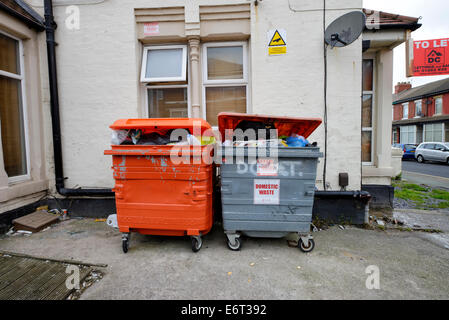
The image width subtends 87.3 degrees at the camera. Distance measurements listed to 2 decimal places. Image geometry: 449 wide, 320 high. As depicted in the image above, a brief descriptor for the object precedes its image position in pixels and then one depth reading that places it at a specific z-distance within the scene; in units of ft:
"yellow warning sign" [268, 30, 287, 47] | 12.85
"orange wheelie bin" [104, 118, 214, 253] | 8.82
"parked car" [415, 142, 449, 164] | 49.52
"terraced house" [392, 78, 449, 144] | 75.00
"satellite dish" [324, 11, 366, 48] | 11.66
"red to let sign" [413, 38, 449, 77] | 33.50
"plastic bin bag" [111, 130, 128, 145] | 9.17
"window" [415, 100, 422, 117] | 85.10
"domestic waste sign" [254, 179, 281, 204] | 9.22
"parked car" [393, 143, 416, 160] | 60.44
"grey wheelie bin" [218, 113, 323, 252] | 9.09
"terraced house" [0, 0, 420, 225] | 12.79
